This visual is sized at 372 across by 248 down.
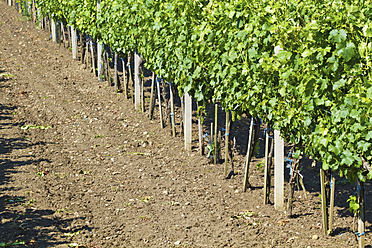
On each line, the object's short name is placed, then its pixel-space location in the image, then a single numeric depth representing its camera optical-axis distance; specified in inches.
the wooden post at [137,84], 794.5
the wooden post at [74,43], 1131.9
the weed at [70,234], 444.3
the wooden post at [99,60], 965.2
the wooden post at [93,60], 1007.3
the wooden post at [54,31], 1299.2
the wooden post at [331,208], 407.2
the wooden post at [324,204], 415.5
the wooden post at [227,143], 545.6
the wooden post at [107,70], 933.2
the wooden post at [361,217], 381.1
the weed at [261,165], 519.8
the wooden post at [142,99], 775.7
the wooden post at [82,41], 1069.3
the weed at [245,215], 470.3
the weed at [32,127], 742.9
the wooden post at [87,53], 1035.8
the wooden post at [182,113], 666.8
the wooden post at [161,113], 726.6
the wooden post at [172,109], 683.7
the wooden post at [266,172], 477.7
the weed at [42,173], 576.4
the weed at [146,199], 519.7
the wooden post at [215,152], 578.9
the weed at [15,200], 500.4
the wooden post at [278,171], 460.8
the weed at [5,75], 1027.3
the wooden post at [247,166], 497.5
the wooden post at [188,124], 641.7
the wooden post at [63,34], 1221.1
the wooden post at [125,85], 858.9
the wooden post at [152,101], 742.0
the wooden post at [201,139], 630.5
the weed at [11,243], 412.5
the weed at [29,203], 493.5
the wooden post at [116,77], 885.3
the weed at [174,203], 509.4
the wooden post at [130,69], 836.2
